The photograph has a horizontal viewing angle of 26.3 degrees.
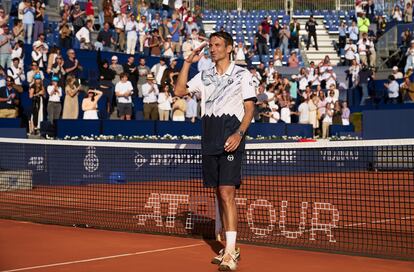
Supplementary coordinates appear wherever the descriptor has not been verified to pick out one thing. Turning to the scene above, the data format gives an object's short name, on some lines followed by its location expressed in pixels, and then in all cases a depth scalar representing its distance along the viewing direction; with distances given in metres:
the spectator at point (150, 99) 24.23
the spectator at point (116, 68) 25.20
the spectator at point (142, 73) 26.11
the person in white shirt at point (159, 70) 26.02
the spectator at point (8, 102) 21.42
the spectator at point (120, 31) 28.59
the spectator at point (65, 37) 25.70
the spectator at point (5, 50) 23.28
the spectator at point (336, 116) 28.93
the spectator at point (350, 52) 34.31
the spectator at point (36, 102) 21.70
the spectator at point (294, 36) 36.88
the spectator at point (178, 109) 24.52
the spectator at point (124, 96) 23.56
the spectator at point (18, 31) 24.89
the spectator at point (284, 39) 36.16
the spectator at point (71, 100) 22.05
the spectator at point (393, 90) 29.69
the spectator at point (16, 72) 22.59
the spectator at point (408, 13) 36.47
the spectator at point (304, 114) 28.33
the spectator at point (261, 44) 35.28
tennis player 8.63
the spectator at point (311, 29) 37.97
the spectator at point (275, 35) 36.12
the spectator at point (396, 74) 30.59
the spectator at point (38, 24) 25.73
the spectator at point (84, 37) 26.30
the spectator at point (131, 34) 28.50
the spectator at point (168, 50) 29.65
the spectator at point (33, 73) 22.27
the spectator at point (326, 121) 28.16
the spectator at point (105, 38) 27.49
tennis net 10.66
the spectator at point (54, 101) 21.91
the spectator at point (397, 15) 37.62
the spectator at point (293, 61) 34.25
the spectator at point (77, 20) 27.25
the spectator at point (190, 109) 24.94
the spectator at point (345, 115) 29.03
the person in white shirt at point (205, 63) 28.44
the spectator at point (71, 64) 23.47
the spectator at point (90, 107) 22.11
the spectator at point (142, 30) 29.47
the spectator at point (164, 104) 24.55
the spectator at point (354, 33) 36.19
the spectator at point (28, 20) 25.31
